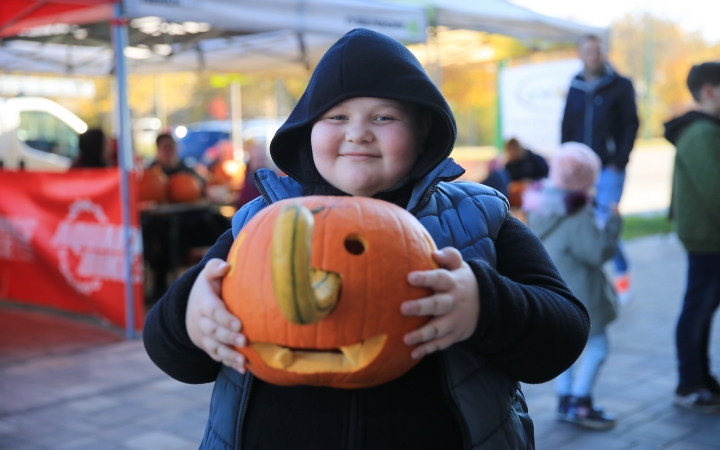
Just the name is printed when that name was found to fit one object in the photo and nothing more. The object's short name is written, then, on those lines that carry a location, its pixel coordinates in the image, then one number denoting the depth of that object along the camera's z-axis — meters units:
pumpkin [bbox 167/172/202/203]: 8.21
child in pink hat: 4.02
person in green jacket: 4.33
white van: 11.87
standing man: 6.98
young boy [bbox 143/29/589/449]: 1.44
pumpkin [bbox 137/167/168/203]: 7.90
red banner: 6.18
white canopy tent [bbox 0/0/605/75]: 6.27
